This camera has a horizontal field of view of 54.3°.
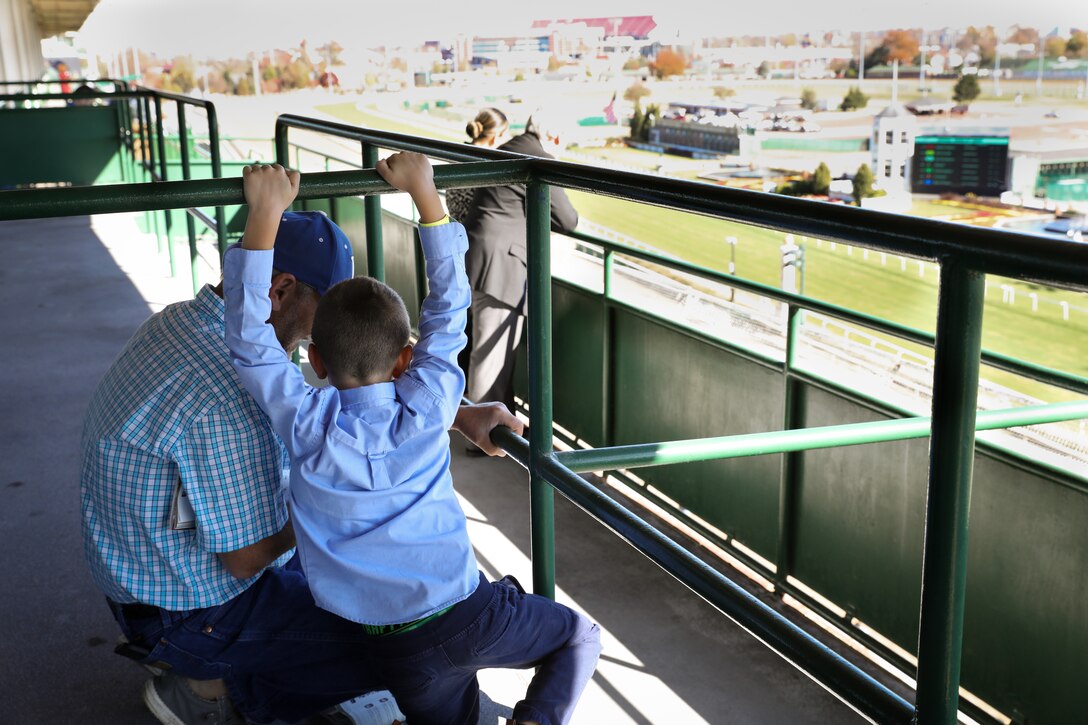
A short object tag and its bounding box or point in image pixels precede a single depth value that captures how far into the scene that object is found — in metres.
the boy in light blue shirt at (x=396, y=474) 1.48
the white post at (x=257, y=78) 77.12
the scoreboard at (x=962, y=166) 43.38
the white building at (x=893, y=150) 42.43
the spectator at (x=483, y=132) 4.95
